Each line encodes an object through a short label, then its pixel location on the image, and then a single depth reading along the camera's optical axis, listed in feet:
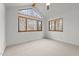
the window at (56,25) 5.79
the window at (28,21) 5.48
